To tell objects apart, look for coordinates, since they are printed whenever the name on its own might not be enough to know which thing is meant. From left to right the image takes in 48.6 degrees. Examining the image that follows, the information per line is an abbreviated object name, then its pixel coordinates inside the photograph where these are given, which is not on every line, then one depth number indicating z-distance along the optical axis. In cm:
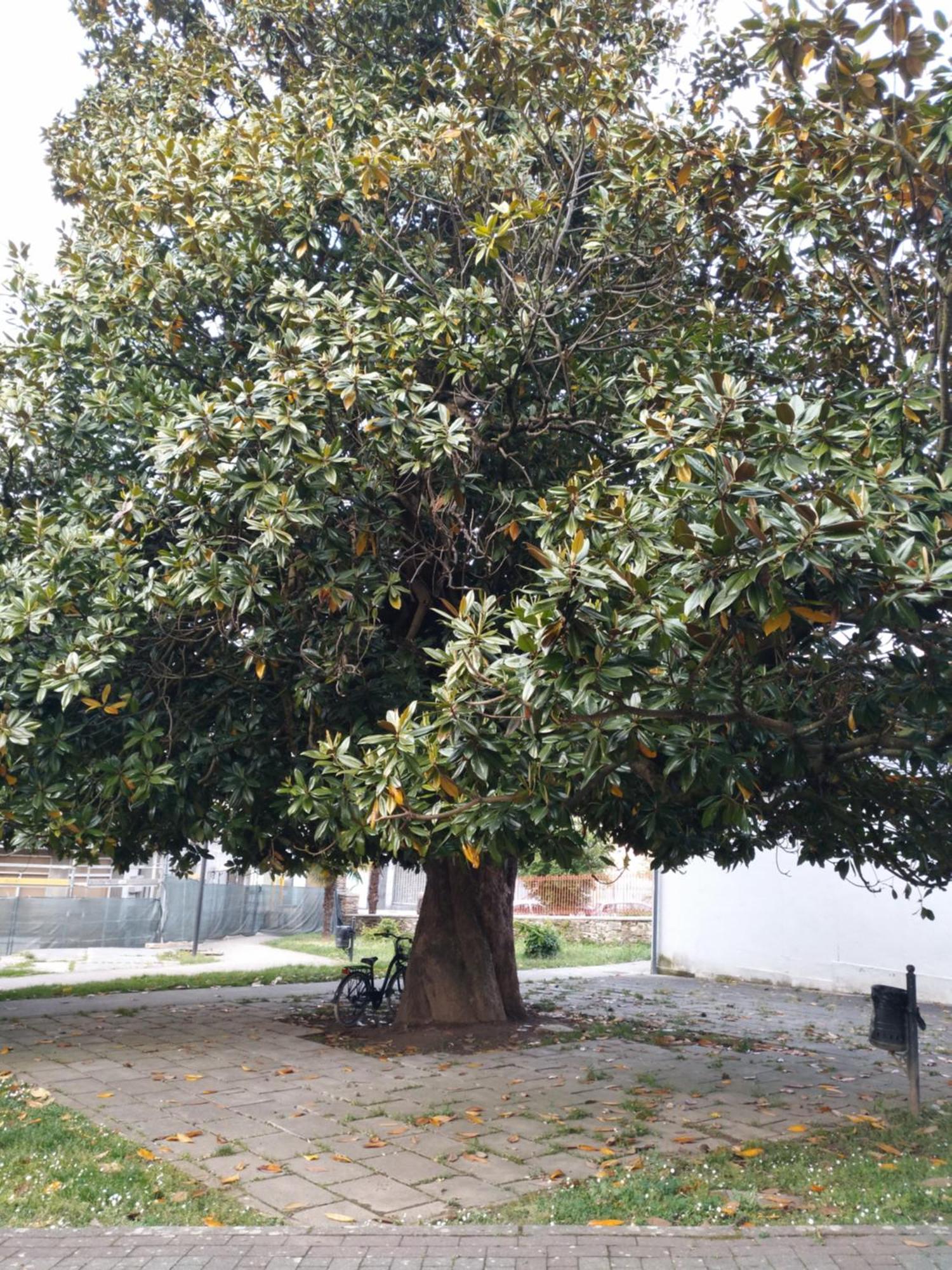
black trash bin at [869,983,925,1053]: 755
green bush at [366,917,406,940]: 2441
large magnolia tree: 558
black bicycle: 1074
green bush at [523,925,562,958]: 2033
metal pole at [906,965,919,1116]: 724
